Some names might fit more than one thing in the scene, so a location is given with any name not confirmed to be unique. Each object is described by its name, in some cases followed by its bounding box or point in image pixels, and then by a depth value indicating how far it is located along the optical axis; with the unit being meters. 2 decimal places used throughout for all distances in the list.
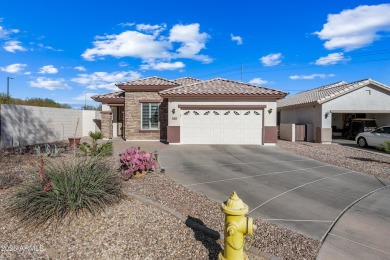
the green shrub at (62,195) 4.15
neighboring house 18.14
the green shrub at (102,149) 9.95
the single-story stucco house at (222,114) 15.84
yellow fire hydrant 3.00
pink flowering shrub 6.83
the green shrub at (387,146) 10.86
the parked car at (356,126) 20.31
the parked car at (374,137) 14.68
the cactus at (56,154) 10.28
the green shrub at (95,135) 11.47
